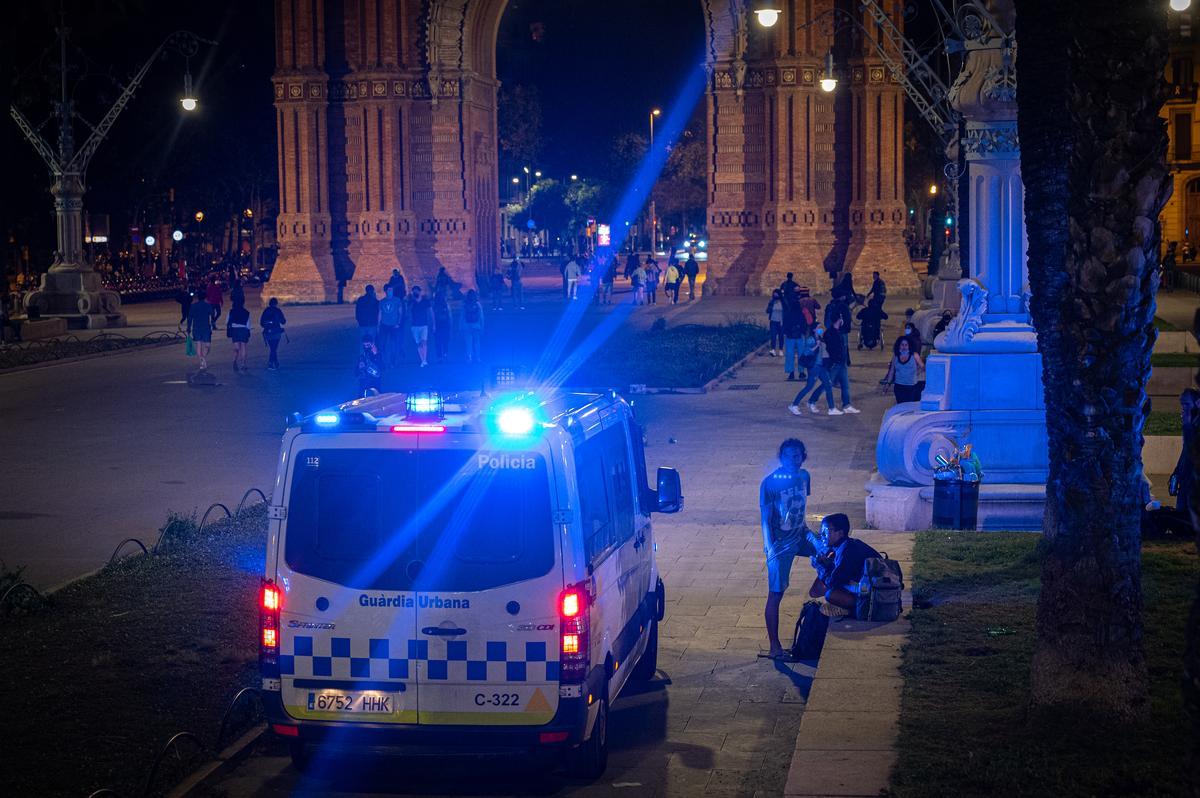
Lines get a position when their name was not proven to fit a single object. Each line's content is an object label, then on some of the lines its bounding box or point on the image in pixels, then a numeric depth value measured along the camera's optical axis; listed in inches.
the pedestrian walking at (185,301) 1603.1
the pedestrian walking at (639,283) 2173.8
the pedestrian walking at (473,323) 1349.7
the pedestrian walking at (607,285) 2249.0
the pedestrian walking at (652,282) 2235.1
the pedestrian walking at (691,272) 2226.9
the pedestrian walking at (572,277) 2218.3
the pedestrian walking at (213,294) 1594.5
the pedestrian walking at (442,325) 1368.6
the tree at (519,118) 3408.0
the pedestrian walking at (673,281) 2171.5
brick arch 2210.9
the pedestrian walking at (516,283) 2185.9
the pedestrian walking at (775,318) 1357.0
